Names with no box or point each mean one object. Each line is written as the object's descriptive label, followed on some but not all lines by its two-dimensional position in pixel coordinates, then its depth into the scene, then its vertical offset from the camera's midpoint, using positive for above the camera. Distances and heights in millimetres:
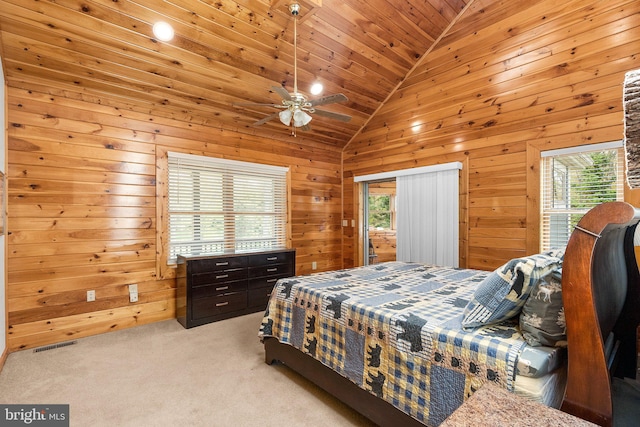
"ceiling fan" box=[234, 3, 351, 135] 2497 +898
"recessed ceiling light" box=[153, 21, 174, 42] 2809 +1684
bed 1001 -611
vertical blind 4102 -107
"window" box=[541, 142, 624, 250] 3000 +261
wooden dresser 3617 -914
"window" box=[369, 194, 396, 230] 7118 -12
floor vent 2939 -1301
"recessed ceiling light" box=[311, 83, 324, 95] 3050 +1224
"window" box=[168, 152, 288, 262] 3939 +84
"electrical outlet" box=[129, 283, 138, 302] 3549 -924
